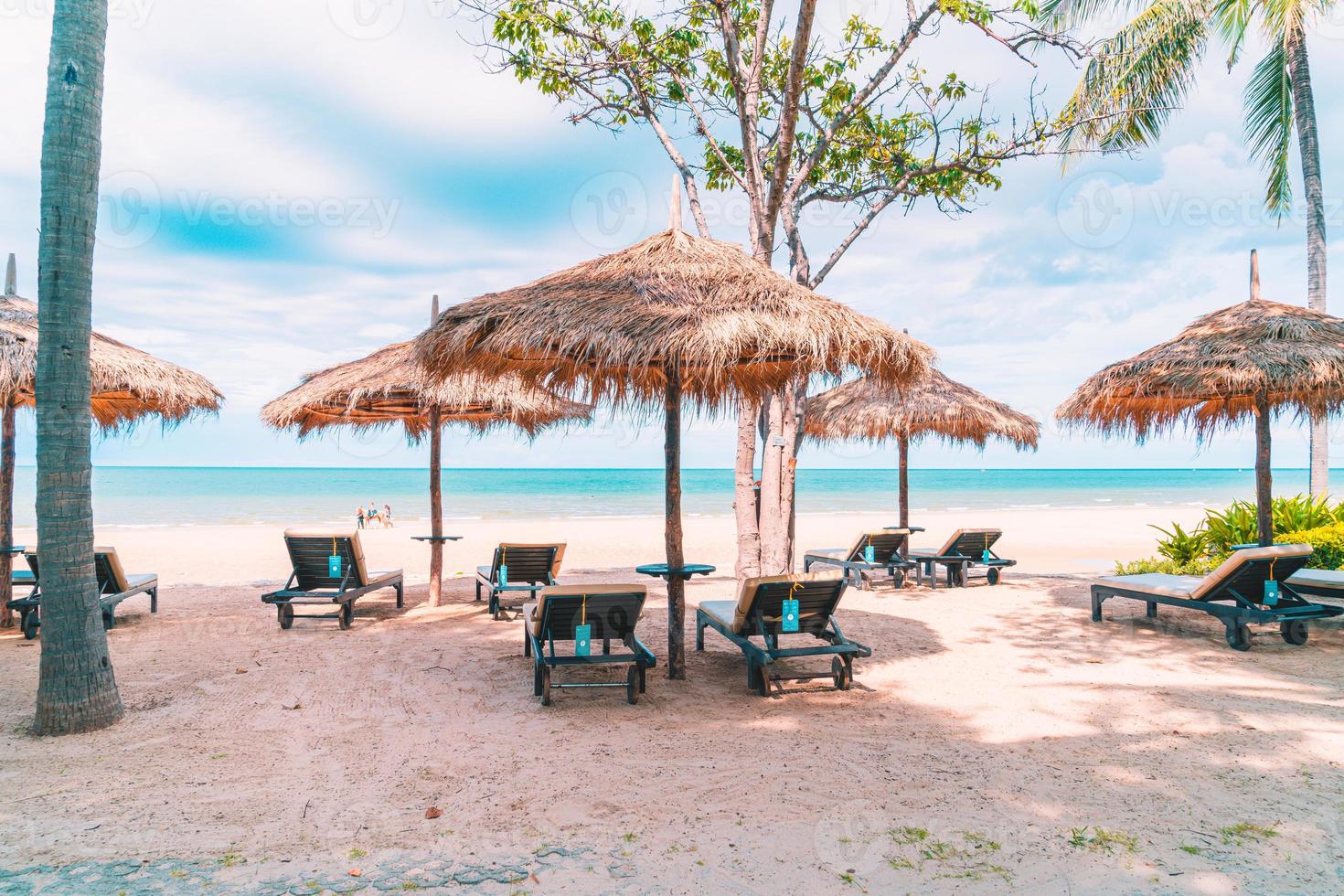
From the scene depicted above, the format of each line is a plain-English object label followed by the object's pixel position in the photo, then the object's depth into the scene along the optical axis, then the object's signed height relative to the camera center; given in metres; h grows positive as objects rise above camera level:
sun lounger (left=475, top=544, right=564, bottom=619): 7.11 -1.15
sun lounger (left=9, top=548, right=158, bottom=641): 6.00 -1.21
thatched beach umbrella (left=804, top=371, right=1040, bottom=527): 10.11 +0.56
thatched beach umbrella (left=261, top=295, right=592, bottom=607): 7.16 +0.53
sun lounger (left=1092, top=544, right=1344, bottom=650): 5.61 -1.08
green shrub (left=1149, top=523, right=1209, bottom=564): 9.48 -1.11
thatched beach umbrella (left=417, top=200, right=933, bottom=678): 4.18 +0.71
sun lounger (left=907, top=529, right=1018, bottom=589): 9.19 -1.23
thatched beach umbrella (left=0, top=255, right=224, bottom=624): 5.65 +0.59
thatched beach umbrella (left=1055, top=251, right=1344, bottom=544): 6.33 +0.76
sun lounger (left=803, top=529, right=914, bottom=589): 9.12 -1.25
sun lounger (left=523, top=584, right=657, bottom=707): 4.38 -1.03
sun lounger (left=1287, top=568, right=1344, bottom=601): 6.41 -1.06
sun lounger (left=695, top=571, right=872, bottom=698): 4.55 -1.03
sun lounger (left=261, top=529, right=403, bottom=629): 6.64 -1.10
